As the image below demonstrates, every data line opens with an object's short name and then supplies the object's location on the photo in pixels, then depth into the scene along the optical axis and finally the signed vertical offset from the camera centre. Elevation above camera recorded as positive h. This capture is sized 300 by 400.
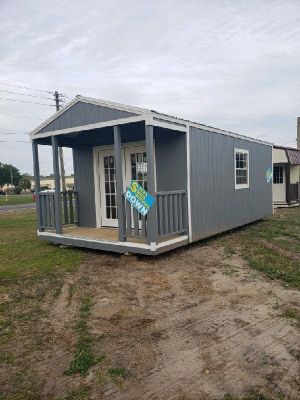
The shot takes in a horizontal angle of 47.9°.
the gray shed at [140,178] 6.00 +0.01
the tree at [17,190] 62.76 -1.26
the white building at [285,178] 15.56 -0.21
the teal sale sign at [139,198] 5.73 -0.33
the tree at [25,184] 74.00 -0.19
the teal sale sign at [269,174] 11.27 -0.01
